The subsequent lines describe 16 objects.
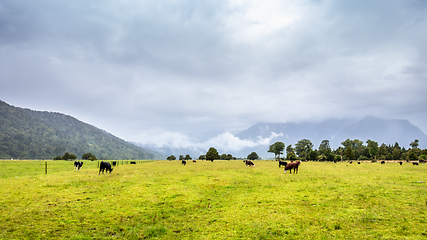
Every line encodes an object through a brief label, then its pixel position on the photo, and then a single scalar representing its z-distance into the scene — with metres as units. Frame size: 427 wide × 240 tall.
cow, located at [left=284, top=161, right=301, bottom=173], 39.91
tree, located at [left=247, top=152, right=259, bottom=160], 164.93
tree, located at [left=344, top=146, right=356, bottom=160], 145.25
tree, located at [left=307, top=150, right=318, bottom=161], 145.88
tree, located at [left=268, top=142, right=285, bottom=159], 152.25
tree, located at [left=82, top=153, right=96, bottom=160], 141.55
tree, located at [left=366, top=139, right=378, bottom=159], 157.25
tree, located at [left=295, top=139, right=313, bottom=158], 183.50
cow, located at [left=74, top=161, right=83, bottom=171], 46.92
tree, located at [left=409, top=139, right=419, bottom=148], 176.70
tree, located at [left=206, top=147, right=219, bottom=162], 121.26
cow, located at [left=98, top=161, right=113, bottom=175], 39.48
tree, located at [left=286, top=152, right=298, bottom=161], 135.85
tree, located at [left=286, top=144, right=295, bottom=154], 178.77
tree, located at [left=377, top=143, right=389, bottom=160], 151.12
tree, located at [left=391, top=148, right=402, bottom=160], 145.50
